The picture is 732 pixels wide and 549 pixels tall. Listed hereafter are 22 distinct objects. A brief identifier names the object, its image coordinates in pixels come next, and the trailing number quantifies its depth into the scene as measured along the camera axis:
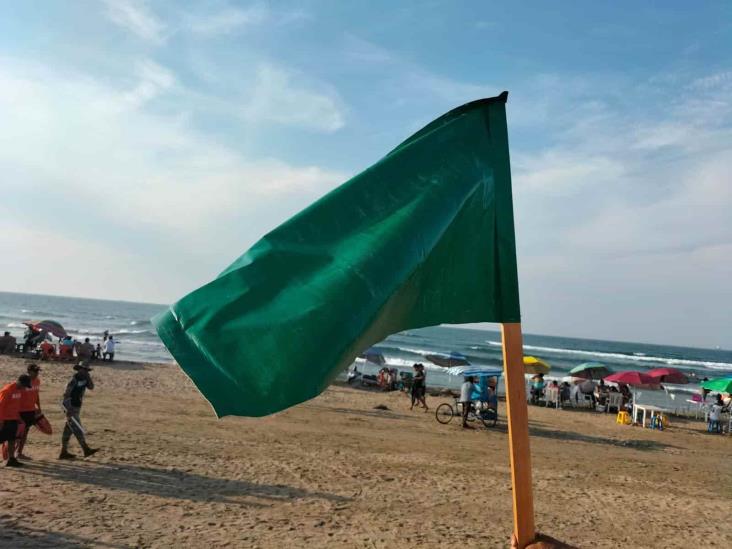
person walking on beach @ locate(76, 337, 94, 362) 26.17
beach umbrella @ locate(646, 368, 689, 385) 23.76
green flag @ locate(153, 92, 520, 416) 2.40
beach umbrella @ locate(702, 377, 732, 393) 20.12
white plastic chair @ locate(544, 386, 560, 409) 24.28
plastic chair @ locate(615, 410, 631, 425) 20.38
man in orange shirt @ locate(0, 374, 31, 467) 8.99
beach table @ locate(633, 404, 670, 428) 19.80
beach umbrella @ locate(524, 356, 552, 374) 24.84
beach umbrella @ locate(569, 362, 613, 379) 26.67
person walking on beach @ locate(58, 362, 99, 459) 9.72
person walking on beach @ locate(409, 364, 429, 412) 19.83
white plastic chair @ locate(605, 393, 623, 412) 23.73
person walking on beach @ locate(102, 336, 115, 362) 28.11
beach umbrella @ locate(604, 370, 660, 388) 23.14
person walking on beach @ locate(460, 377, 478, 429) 16.36
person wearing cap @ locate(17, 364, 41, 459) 9.38
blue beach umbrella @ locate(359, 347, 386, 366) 29.34
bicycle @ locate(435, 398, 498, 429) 16.61
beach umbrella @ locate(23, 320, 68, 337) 28.94
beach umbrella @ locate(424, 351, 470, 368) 28.02
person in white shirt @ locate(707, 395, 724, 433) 19.83
